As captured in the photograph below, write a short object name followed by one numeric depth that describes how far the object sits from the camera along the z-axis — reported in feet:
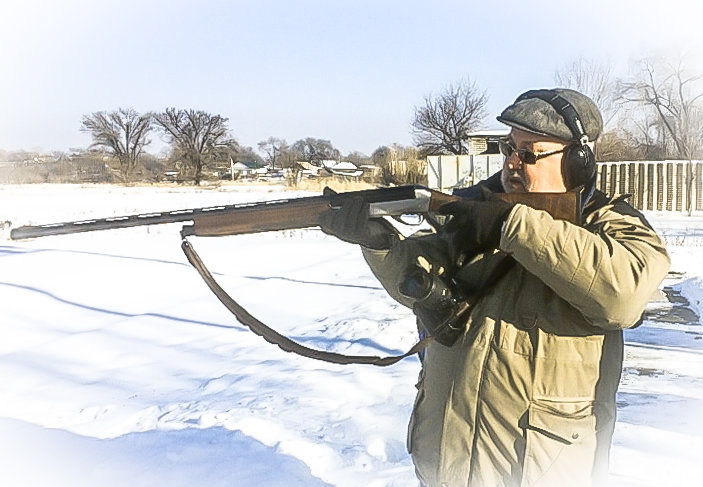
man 4.99
